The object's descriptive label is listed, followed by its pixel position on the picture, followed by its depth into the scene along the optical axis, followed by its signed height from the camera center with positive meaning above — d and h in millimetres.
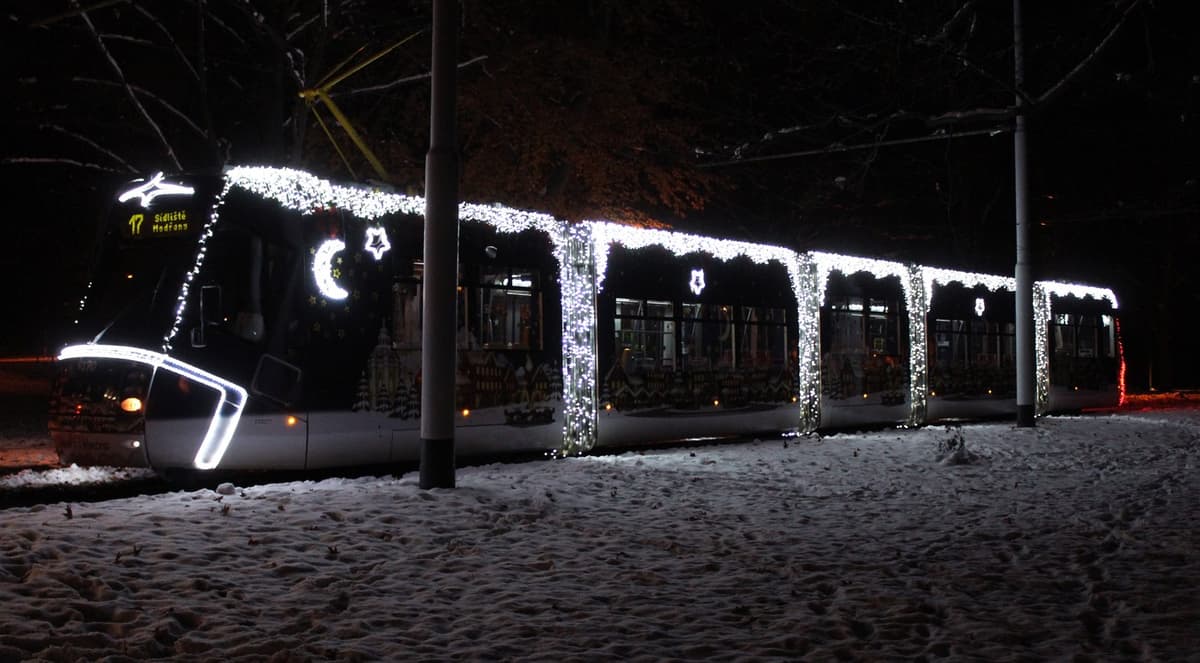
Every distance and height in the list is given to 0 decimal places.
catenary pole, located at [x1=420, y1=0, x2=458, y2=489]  10664 +1085
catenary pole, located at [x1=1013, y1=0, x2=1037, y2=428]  20688 +1522
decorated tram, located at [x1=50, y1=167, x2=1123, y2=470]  10219 +601
